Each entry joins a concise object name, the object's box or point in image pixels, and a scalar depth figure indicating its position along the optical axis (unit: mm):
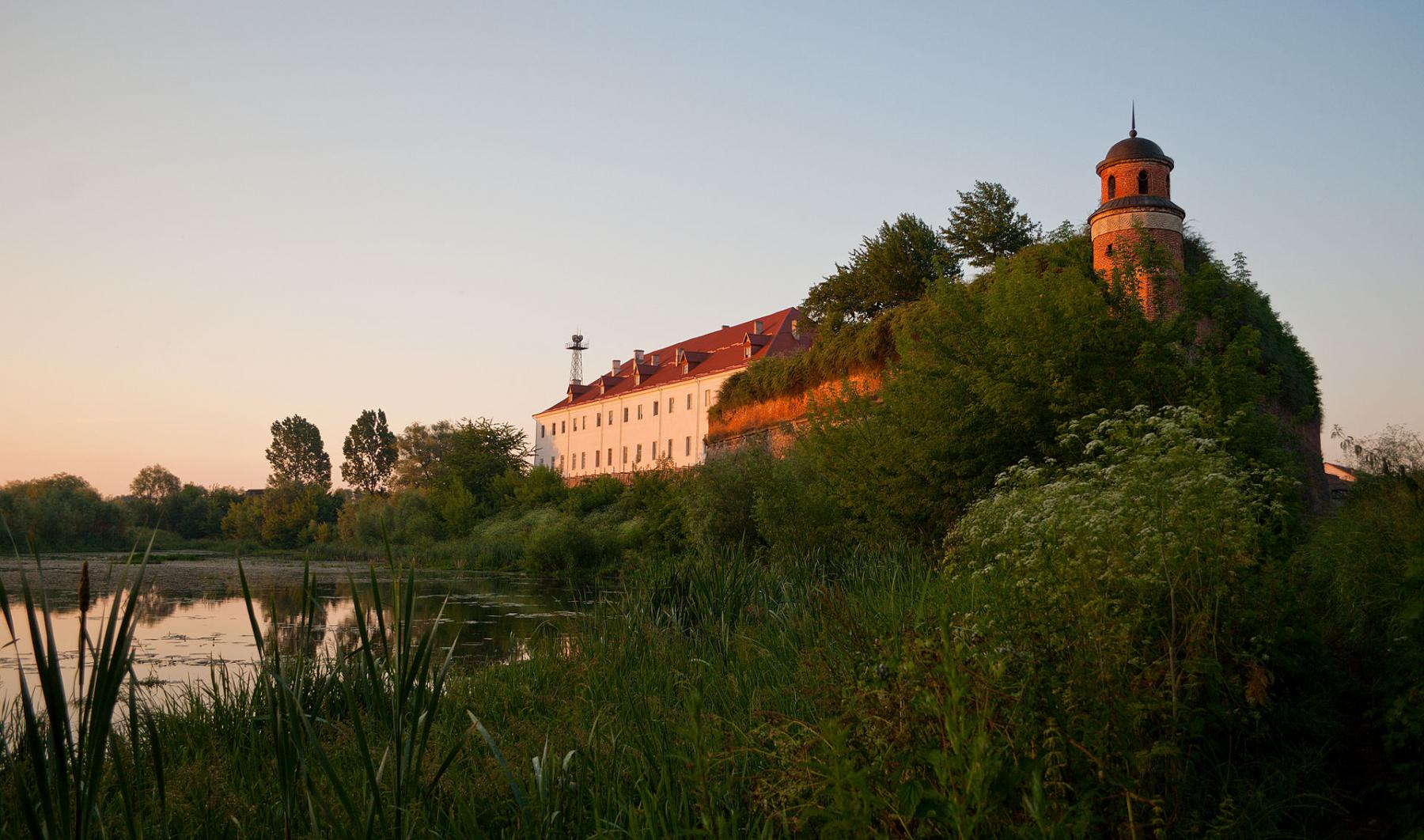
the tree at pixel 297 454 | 85688
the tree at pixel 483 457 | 54500
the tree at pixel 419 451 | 66750
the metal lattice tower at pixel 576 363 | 74875
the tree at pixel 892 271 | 32156
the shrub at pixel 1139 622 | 3637
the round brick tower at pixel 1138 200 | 20953
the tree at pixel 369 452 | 86875
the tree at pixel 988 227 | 31438
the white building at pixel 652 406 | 49312
